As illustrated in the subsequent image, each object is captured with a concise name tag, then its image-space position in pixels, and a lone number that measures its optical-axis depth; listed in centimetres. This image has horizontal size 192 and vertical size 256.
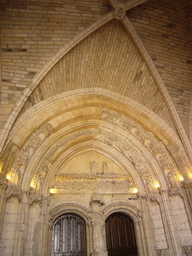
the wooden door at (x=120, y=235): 687
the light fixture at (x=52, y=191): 698
